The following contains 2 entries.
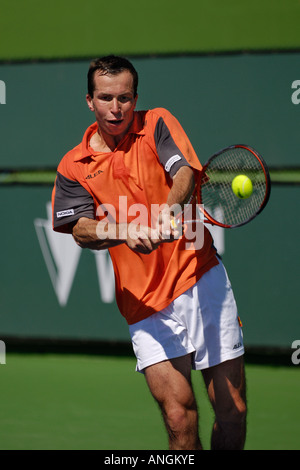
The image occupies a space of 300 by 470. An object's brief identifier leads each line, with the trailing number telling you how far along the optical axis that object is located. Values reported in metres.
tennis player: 5.97
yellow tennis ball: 6.73
